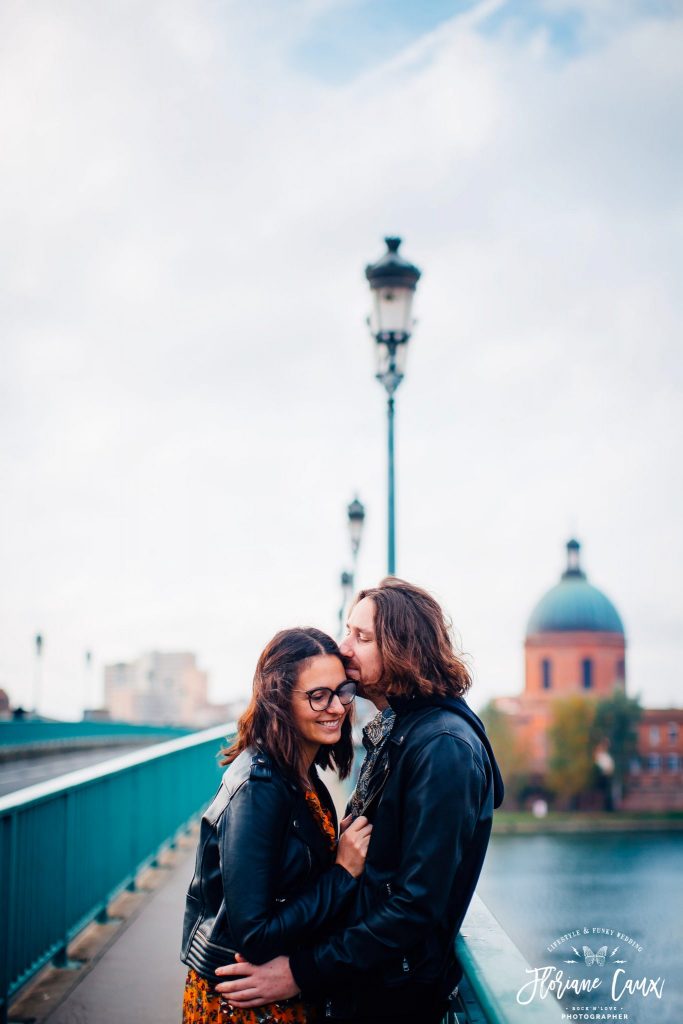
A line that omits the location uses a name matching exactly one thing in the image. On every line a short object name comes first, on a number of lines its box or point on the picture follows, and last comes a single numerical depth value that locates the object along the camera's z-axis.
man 2.47
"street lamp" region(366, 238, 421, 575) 9.27
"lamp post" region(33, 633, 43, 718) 38.50
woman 2.58
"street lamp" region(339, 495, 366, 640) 18.72
